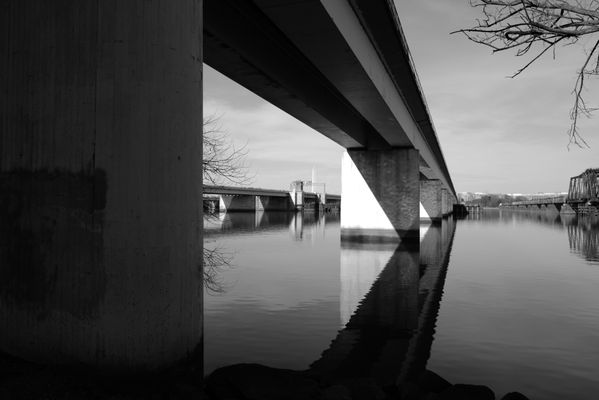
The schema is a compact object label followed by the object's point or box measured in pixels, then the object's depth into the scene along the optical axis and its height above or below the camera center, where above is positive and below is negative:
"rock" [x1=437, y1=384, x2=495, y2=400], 5.28 -2.29
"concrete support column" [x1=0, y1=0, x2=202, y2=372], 5.00 +0.25
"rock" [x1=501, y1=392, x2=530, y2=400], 5.22 -2.29
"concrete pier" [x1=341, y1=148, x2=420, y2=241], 29.14 +0.82
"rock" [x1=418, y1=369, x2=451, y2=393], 5.83 -2.40
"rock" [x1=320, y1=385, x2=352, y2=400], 5.26 -2.31
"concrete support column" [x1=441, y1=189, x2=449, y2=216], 84.12 +1.06
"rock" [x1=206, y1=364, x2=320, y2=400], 5.30 -2.27
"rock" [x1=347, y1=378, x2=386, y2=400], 5.43 -2.35
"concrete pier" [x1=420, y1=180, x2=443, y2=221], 63.06 +1.22
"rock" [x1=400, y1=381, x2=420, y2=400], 5.52 -2.38
